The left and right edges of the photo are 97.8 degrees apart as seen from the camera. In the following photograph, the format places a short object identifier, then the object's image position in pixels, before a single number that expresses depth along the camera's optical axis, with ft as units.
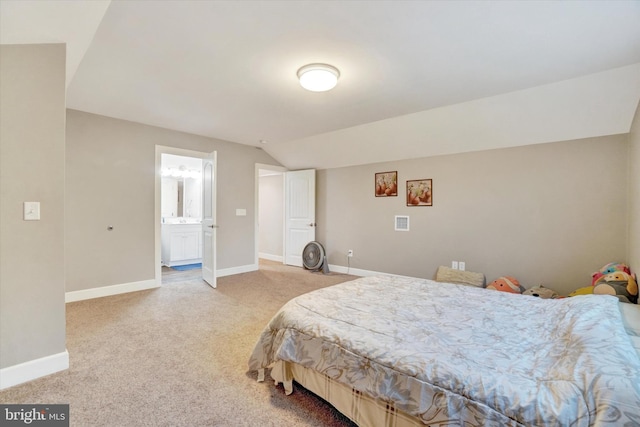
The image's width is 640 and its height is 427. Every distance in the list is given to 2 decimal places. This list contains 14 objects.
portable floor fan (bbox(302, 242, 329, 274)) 17.43
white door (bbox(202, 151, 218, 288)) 13.75
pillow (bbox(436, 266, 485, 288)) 12.30
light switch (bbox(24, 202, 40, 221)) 6.17
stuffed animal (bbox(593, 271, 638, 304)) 7.95
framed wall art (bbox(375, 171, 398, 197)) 15.40
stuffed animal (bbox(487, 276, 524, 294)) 11.14
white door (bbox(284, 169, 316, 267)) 18.66
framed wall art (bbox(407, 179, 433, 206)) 14.24
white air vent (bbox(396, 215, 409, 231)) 15.02
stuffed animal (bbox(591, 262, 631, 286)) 8.82
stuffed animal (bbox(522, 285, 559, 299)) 10.45
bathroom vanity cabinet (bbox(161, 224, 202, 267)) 18.99
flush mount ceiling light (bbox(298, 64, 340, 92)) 7.85
